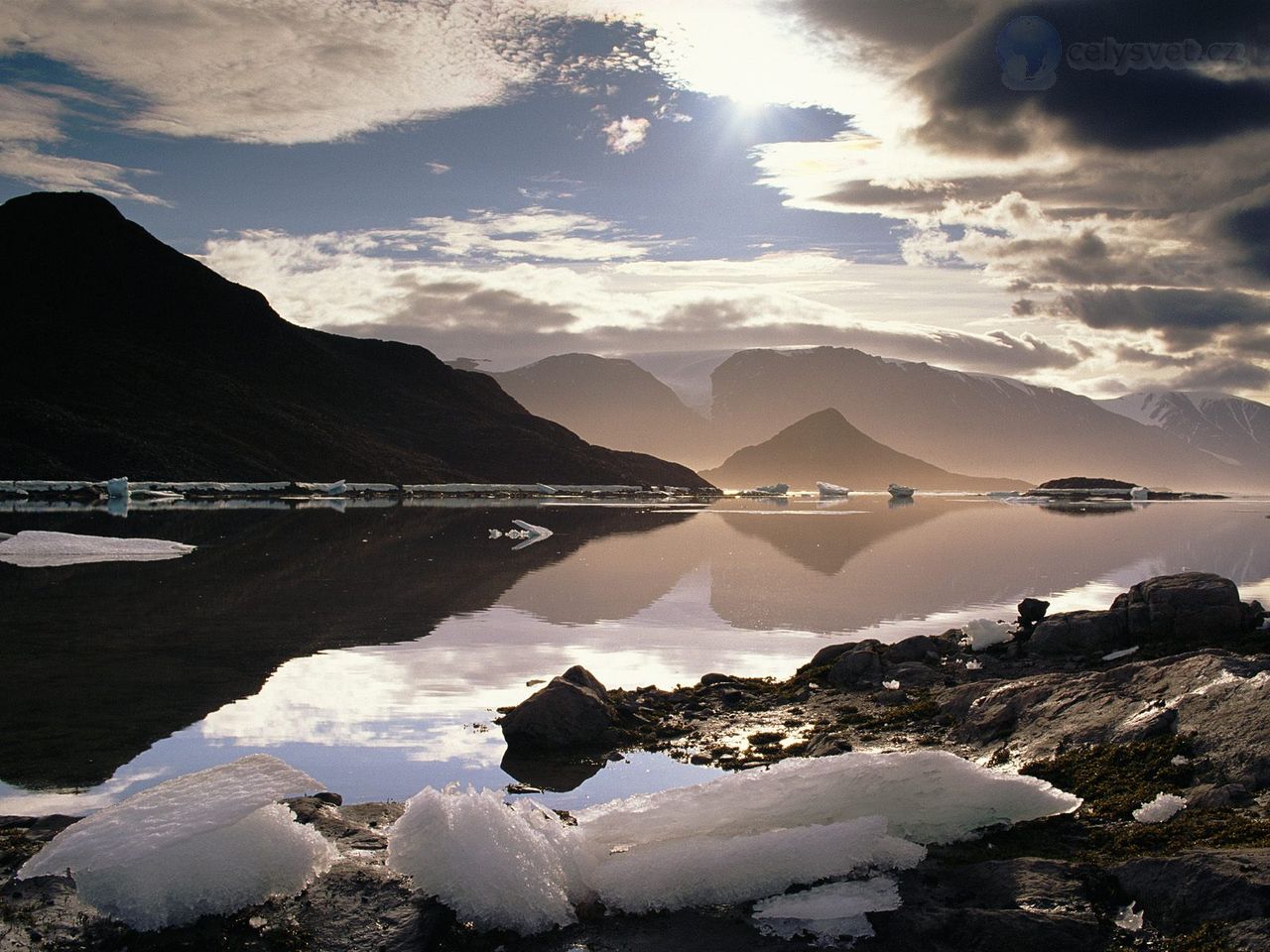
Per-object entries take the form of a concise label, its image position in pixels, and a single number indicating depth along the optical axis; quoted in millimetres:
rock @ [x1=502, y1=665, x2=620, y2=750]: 12484
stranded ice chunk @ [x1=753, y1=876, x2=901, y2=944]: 6840
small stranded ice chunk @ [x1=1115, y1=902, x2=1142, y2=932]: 6504
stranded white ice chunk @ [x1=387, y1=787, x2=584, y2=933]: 7176
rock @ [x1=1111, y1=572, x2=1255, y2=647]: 15539
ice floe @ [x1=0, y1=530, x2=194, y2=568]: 33656
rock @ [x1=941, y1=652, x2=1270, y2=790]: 8992
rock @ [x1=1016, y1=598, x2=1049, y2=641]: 18391
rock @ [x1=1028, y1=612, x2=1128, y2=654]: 16375
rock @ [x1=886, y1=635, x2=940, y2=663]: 16906
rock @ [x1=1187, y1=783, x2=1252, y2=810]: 8133
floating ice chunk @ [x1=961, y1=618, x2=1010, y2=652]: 17484
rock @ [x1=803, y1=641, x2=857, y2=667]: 17250
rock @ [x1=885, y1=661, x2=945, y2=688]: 15414
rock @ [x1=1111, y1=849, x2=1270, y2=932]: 6238
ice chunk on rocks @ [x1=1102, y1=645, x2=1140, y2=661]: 15133
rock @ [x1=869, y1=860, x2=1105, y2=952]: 6488
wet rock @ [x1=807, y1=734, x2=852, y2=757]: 11922
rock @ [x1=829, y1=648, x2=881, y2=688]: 15820
